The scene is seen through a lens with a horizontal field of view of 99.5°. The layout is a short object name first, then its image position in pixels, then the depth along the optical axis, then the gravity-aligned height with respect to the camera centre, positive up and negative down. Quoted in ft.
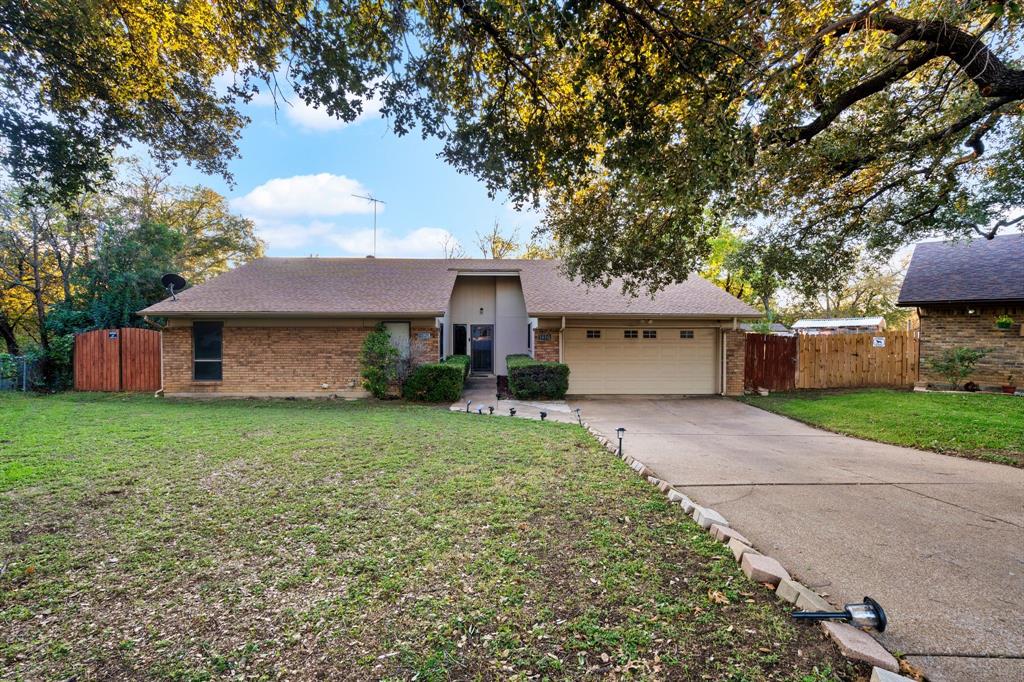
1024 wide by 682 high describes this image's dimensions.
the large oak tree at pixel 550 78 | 14.12 +9.33
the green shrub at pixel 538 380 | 37.42 -3.65
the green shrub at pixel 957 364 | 40.06 -2.33
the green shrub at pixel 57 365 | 42.01 -2.73
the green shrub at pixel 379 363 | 37.35 -2.22
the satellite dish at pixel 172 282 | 38.91 +5.08
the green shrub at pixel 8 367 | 41.81 -2.93
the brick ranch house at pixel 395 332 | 38.91 +0.49
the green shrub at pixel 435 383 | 36.32 -3.84
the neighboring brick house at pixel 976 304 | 39.81 +3.32
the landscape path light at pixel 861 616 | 7.80 -5.05
